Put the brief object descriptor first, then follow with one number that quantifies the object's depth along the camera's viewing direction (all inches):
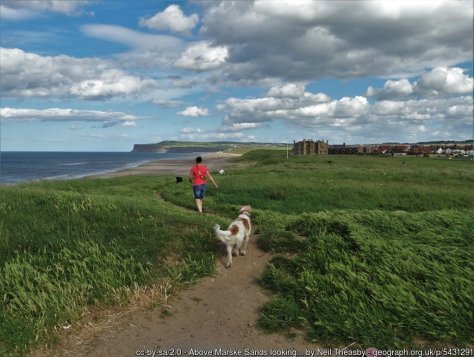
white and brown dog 350.3
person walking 627.8
